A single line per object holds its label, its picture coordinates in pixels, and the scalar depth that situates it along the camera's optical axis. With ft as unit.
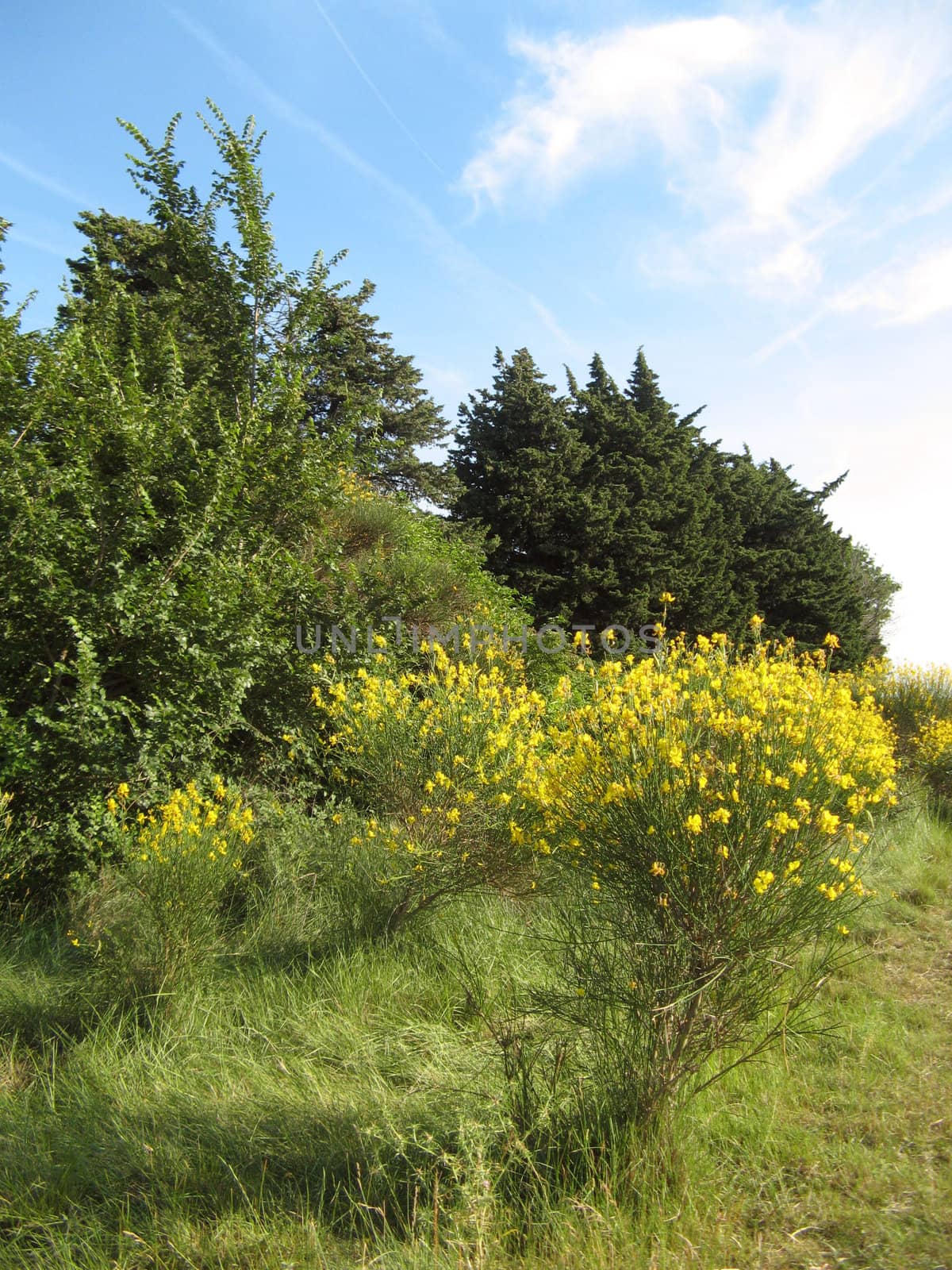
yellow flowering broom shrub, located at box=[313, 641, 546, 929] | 13.44
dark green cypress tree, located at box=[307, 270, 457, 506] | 56.70
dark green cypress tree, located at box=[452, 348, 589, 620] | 51.70
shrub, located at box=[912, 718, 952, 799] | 25.12
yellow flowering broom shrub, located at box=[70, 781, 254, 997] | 11.55
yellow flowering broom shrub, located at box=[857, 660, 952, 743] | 27.91
